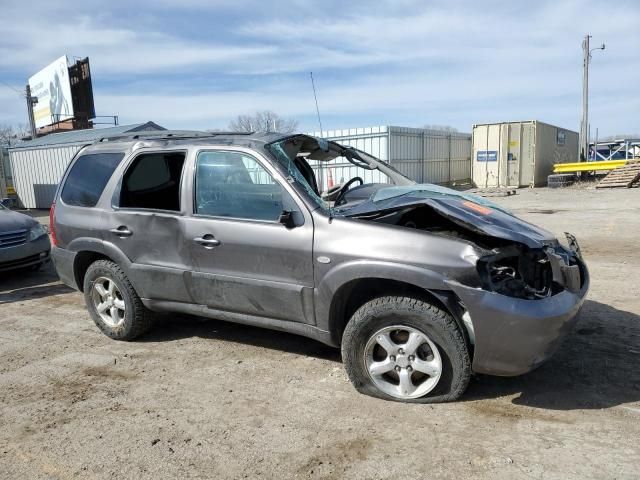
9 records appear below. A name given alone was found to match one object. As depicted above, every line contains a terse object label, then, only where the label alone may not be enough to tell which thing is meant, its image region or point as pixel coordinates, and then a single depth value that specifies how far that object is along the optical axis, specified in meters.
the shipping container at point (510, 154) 24.27
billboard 31.80
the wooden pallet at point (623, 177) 21.02
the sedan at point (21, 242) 7.17
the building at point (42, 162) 19.50
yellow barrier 23.65
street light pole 29.67
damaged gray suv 3.14
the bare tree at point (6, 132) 58.94
